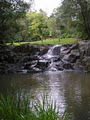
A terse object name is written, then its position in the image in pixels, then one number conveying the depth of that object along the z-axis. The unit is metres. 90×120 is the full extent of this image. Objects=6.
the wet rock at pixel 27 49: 22.46
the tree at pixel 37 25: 36.15
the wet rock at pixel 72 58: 20.53
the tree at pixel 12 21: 17.63
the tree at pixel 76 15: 21.78
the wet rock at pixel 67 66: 19.95
